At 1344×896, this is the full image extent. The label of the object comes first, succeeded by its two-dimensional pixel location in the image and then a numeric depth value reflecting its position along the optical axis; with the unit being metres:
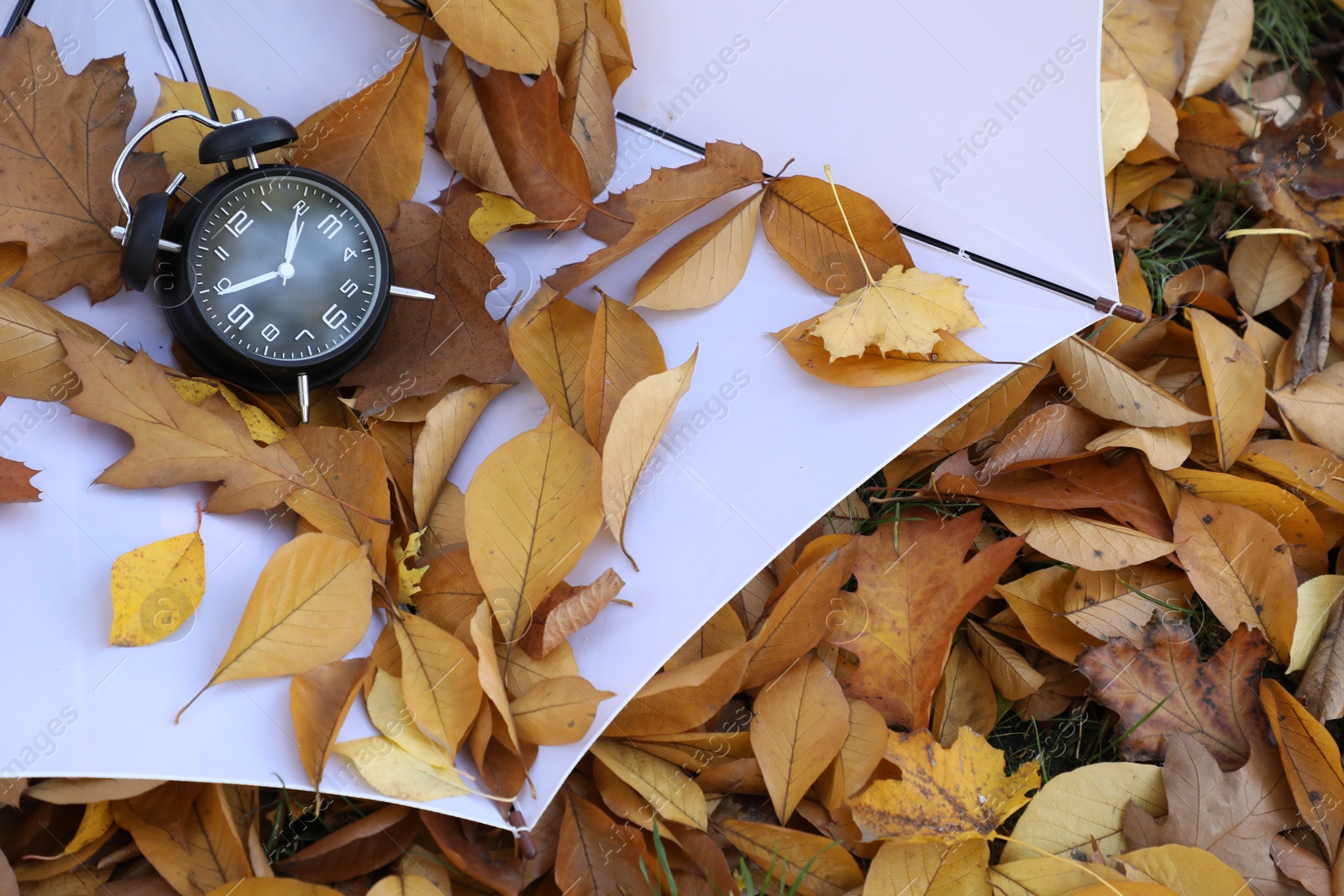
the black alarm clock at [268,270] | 1.01
